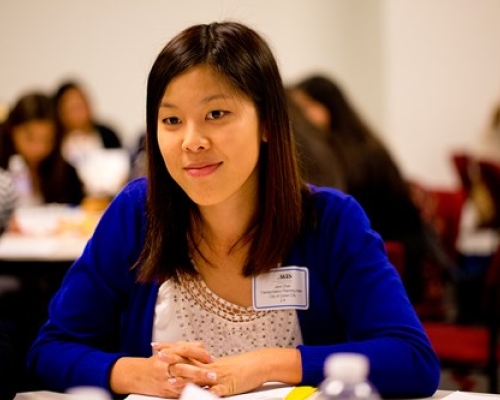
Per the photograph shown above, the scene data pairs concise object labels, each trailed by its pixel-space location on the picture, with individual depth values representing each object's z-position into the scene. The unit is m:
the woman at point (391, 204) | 3.71
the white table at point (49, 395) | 2.12
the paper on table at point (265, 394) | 2.10
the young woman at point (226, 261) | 2.16
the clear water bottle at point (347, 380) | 1.84
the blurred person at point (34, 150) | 4.29
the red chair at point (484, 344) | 2.97
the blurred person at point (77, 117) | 7.69
